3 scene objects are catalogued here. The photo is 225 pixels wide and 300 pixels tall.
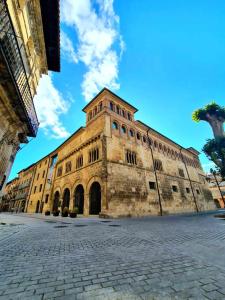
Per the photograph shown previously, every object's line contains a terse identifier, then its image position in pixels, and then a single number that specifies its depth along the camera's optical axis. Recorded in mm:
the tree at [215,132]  16406
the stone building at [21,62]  5629
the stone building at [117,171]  13852
